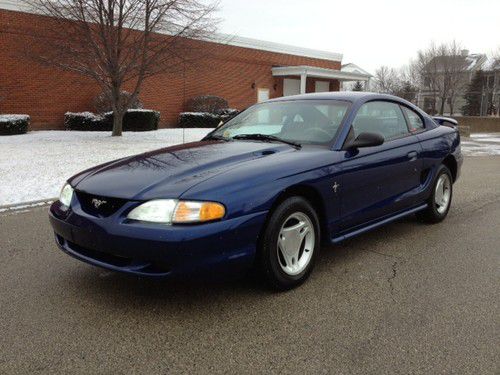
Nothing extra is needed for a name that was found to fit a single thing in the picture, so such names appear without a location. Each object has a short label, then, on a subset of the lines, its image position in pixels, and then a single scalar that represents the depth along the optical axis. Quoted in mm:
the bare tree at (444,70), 32594
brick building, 18203
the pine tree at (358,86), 54506
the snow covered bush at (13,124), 16391
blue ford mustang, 3002
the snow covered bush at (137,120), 19000
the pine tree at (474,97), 45312
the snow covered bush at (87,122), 18875
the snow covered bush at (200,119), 22828
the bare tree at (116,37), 13867
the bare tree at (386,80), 57906
